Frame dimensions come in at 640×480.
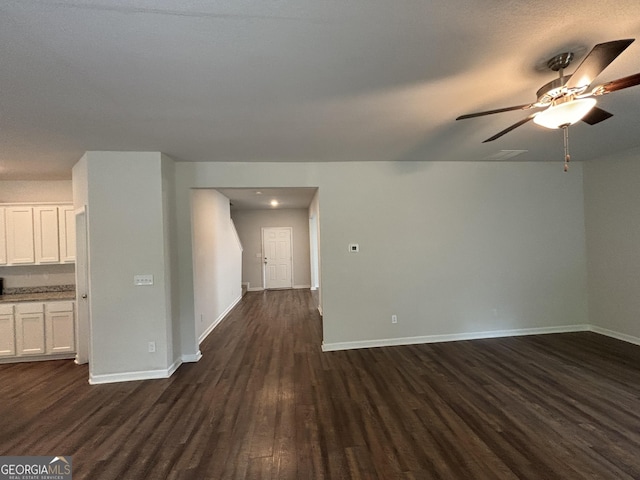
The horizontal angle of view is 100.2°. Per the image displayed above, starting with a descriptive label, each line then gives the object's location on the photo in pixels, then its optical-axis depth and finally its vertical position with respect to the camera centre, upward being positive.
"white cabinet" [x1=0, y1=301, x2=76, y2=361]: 3.61 -1.01
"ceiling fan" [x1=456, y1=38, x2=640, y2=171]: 1.38 +0.87
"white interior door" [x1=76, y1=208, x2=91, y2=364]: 3.45 -0.50
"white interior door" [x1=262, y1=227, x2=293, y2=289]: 8.83 -0.30
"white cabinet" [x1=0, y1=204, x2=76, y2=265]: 3.86 +0.32
